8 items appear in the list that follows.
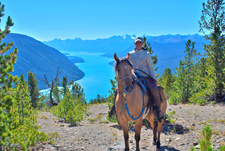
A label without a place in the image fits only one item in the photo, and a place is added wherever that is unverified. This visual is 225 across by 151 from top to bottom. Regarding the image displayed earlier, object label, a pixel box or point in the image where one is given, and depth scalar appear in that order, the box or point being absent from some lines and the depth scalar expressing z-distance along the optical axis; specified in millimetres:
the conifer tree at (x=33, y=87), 41156
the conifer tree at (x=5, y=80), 4407
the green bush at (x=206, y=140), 3013
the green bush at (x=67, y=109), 11720
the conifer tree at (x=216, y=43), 15305
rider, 6367
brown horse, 4766
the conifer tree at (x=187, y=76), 18531
